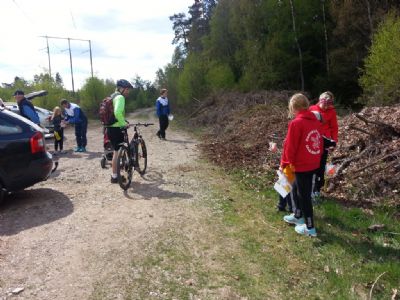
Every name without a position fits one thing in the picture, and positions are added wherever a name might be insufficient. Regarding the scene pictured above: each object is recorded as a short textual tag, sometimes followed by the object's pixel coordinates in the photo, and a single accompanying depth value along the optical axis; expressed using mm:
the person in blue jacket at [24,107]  9617
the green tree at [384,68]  14438
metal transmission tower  38812
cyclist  6980
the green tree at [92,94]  39031
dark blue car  5934
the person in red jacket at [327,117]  6062
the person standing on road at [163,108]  14491
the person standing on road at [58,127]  12283
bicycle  7055
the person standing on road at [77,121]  12523
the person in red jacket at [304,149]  4720
